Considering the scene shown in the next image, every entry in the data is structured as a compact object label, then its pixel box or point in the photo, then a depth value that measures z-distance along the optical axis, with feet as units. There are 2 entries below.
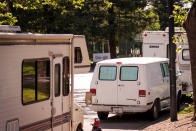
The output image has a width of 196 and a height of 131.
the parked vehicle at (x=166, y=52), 66.39
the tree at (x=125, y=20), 149.69
